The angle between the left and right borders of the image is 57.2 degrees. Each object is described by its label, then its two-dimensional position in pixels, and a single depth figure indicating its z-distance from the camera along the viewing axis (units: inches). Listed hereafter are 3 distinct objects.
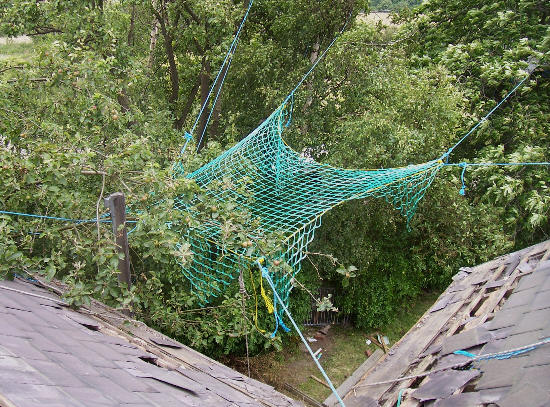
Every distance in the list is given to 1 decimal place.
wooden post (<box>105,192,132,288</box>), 119.7
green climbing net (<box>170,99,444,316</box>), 201.6
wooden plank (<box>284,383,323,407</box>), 293.3
